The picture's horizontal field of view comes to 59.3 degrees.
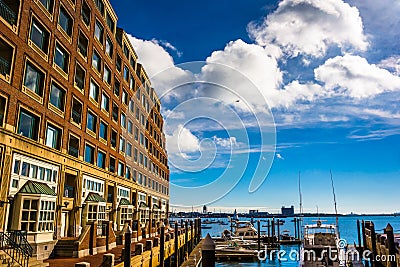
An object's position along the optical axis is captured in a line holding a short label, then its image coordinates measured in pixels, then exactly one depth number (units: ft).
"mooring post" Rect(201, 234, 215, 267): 33.63
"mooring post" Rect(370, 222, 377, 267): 108.06
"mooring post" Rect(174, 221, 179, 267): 122.23
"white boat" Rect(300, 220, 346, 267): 110.01
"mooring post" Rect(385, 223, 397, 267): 86.43
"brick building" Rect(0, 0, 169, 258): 70.69
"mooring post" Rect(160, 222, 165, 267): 94.38
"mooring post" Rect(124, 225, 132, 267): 61.36
